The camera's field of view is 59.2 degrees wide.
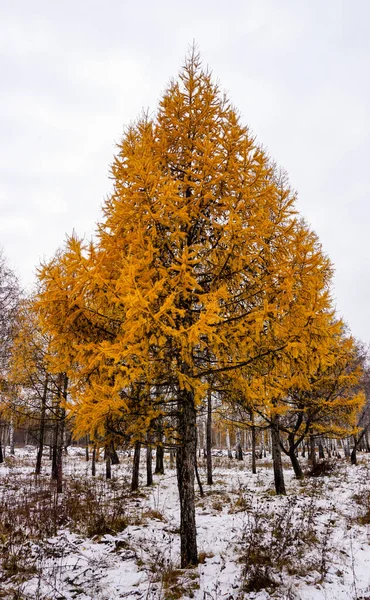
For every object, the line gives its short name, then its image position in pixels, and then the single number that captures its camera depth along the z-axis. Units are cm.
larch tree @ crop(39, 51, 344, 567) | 489
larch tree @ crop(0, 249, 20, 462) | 1498
